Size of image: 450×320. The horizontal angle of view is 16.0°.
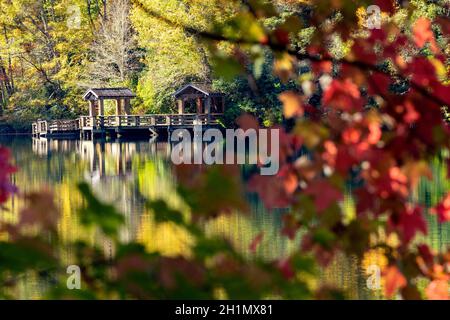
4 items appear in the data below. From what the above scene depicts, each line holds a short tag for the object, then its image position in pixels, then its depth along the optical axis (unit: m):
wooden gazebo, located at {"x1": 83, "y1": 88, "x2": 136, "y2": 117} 62.69
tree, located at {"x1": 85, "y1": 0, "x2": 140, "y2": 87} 68.01
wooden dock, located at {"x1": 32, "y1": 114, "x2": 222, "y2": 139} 62.46
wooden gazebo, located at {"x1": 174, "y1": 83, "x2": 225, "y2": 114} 61.21
